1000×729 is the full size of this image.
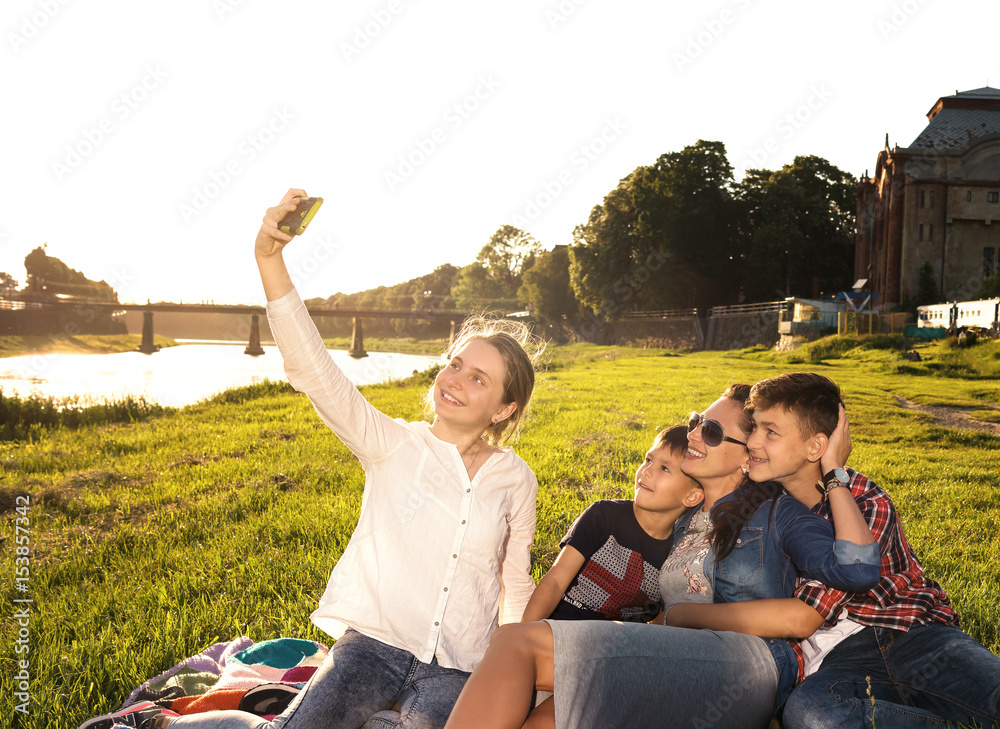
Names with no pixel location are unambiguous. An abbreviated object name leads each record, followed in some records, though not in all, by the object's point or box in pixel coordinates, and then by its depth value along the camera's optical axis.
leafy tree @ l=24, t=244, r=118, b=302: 40.00
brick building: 30.95
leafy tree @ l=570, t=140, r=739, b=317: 41.00
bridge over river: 36.75
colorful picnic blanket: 2.46
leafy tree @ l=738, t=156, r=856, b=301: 39.28
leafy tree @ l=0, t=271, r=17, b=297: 35.03
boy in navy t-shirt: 2.68
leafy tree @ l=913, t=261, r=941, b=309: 29.39
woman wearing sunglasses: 1.83
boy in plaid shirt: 1.99
